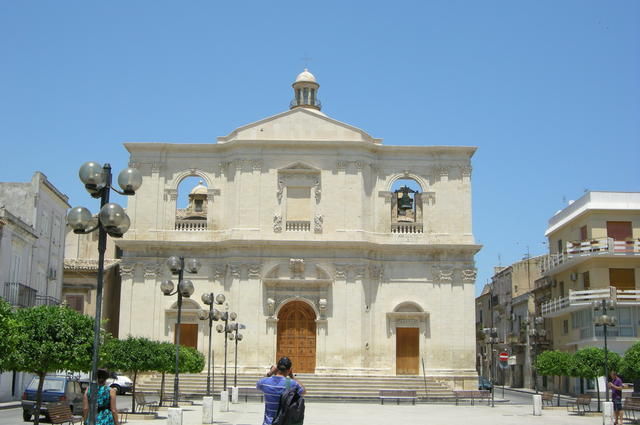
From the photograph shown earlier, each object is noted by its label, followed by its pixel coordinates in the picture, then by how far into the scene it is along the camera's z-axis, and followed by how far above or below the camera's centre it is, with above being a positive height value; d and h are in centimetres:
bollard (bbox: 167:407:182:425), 1900 -134
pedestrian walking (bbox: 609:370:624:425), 2280 -94
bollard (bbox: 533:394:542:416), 2800 -147
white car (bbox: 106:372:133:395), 3805 -129
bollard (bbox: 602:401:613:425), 2397 -147
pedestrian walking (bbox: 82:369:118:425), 1225 -75
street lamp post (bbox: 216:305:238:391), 3119 +112
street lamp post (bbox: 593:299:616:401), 2659 +128
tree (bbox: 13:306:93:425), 1697 +23
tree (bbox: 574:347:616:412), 3019 -15
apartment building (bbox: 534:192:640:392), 4125 +454
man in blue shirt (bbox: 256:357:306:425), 1085 -40
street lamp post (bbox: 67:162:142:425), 1252 +208
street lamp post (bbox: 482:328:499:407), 3341 +88
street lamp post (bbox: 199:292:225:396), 2777 +140
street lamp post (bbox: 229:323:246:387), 3386 +74
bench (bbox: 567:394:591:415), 2827 -135
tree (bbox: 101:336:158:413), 2622 -1
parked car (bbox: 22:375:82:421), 2307 -105
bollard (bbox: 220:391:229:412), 2761 -146
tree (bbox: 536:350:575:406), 3162 -16
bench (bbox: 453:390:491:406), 3459 -143
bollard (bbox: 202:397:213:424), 2252 -140
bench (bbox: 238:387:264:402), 3447 -147
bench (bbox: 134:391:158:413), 2546 -156
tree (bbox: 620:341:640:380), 2527 -11
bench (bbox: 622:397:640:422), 2463 -126
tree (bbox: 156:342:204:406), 2719 -13
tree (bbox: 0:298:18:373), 1588 +36
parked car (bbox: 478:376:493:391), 4710 -138
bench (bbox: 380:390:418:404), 3412 -147
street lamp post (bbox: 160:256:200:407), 2259 +185
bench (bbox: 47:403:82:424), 1667 -116
